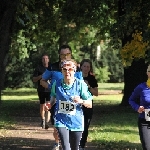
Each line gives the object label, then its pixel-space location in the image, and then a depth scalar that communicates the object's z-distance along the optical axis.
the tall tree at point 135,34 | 19.00
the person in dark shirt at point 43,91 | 17.50
